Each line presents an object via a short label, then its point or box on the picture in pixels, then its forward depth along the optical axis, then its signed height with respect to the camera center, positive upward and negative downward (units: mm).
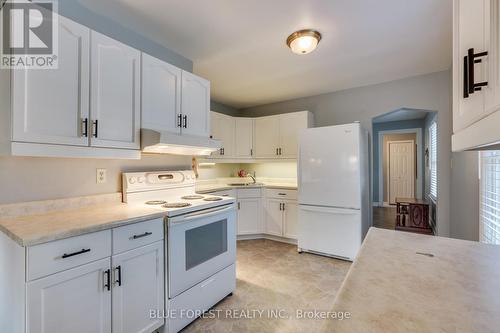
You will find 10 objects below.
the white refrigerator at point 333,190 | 2875 -294
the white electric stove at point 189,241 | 1658 -601
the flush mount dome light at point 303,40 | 2050 +1158
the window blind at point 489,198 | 1757 -249
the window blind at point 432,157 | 3865 +201
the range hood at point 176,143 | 1812 +205
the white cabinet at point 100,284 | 1112 -651
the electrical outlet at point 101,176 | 1882 -74
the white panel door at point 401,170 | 6465 -68
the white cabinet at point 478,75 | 497 +233
